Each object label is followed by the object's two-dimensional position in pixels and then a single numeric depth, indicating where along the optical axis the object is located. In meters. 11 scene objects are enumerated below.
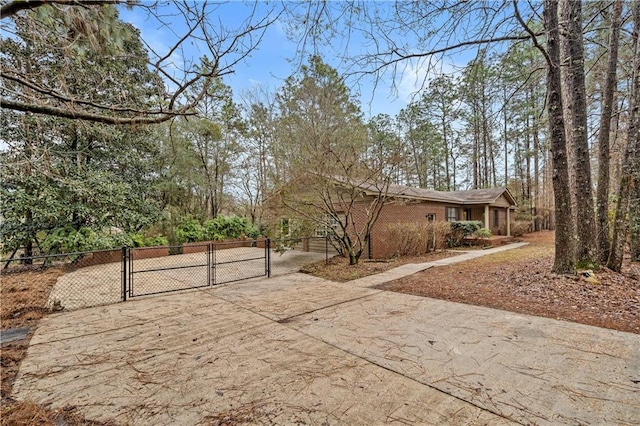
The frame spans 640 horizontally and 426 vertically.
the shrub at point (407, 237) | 10.70
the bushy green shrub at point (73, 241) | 9.47
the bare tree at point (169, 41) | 2.62
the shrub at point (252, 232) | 15.86
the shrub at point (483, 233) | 14.32
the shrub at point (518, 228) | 18.97
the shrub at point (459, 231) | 14.15
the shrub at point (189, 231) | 13.70
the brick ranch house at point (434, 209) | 10.46
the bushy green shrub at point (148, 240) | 11.57
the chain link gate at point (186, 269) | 6.65
